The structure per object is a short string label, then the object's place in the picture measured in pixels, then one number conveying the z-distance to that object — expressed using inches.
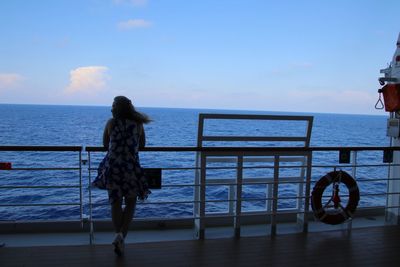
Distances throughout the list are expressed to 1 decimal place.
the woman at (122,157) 101.7
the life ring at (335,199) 132.7
